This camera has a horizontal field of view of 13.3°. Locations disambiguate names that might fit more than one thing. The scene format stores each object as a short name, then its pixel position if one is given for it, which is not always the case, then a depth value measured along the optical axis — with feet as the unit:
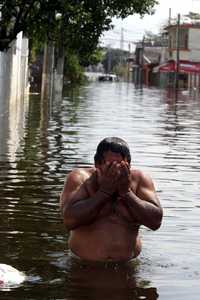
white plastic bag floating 21.08
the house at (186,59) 329.11
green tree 61.21
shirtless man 20.29
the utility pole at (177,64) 299.21
